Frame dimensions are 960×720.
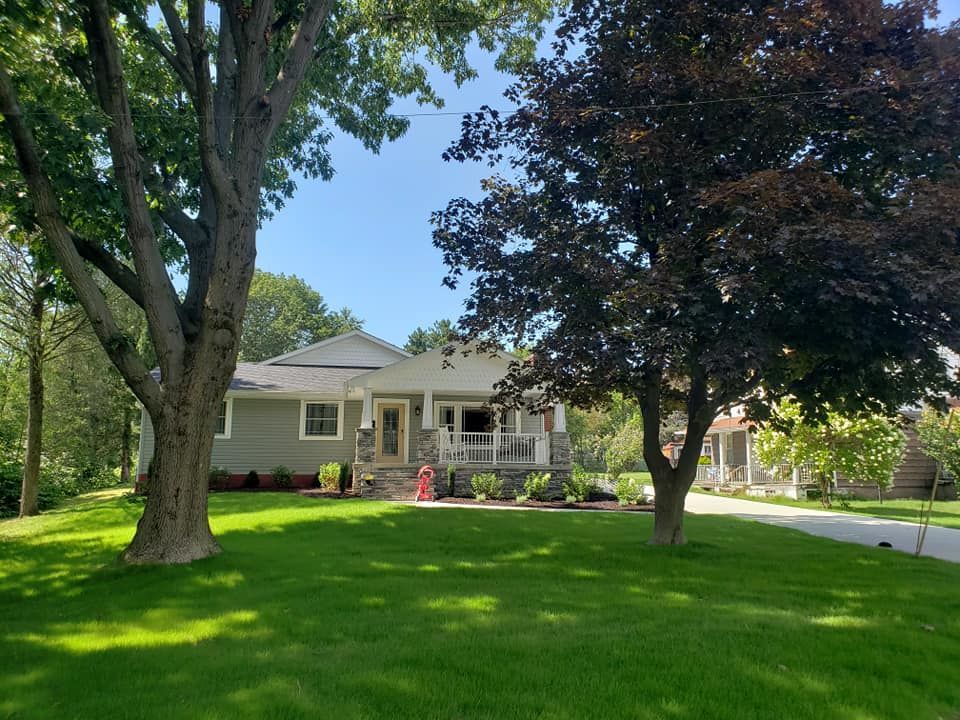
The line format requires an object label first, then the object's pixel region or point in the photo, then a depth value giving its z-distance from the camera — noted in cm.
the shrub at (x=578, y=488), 1547
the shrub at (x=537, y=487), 1541
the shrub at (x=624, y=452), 2283
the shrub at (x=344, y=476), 1662
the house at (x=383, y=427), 1634
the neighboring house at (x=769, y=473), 1969
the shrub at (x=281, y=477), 1775
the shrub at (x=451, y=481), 1580
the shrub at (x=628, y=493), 1460
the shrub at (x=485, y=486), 1528
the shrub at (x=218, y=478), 1722
